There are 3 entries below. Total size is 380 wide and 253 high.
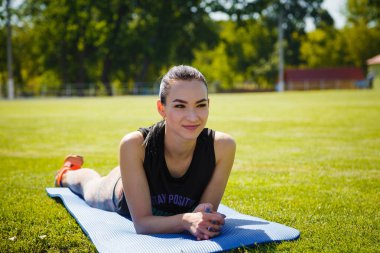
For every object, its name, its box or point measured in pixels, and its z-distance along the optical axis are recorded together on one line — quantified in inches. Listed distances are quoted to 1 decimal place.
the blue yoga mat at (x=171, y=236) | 121.1
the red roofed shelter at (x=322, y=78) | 2304.4
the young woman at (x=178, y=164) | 126.4
